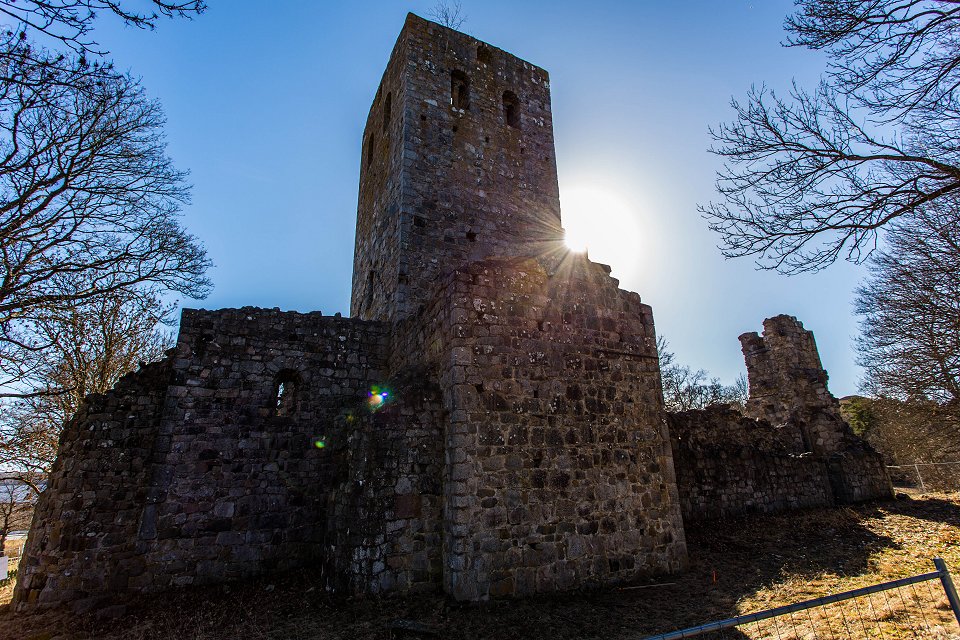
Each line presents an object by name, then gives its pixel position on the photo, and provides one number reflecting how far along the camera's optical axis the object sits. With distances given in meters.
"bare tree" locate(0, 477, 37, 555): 13.17
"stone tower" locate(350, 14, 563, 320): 11.84
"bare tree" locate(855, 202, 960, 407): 12.47
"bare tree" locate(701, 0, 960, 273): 5.12
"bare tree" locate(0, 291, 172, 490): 11.85
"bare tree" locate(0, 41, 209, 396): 6.86
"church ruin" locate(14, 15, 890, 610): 6.14
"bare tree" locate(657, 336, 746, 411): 28.06
